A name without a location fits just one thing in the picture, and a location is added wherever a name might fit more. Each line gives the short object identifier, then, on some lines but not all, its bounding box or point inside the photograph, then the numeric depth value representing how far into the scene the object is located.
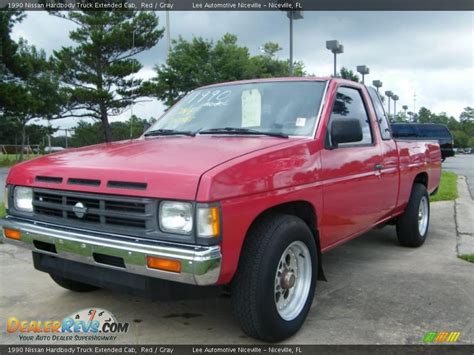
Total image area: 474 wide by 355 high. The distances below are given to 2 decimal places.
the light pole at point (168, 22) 22.26
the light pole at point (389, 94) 37.64
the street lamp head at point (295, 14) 12.91
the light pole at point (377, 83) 25.08
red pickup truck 2.65
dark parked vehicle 14.18
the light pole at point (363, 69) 19.73
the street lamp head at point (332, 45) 15.60
